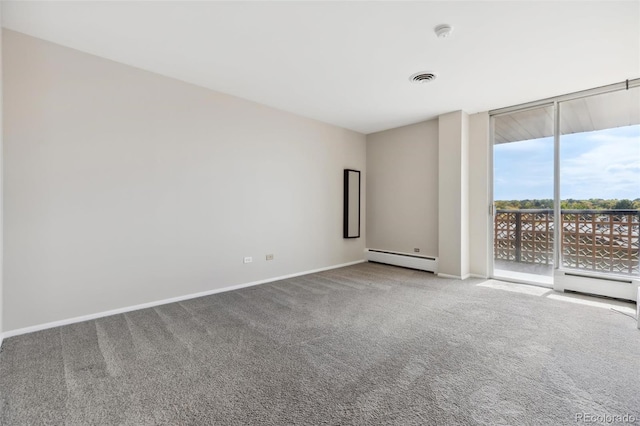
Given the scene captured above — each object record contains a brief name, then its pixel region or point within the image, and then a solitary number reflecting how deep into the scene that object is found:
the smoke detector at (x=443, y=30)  2.34
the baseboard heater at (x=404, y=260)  4.84
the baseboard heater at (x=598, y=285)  3.32
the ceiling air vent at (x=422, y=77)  3.17
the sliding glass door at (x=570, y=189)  3.47
